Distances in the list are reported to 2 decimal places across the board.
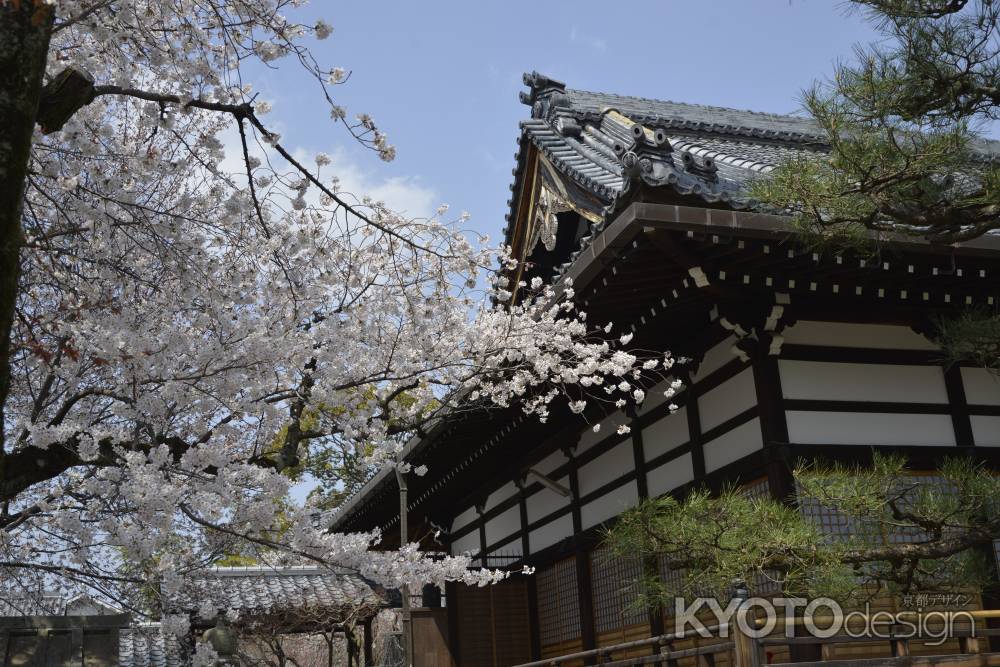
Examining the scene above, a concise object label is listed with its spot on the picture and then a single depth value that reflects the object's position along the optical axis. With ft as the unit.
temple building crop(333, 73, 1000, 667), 19.47
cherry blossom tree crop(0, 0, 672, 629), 17.24
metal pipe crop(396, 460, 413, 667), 39.02
